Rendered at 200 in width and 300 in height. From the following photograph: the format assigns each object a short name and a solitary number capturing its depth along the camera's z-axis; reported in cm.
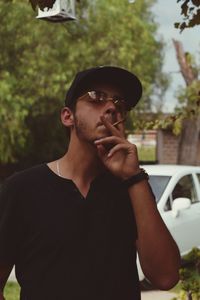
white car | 1018
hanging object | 526
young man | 243
